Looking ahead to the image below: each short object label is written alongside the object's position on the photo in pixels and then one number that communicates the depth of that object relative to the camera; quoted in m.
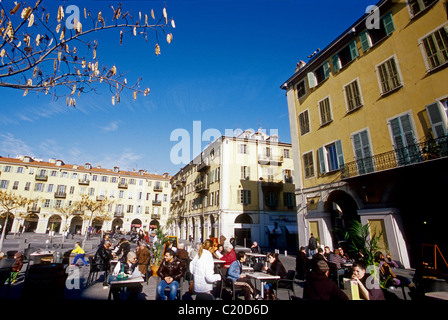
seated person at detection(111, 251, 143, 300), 5.38
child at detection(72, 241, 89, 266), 10.28
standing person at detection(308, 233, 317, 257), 13.58
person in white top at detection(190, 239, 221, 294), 4.90
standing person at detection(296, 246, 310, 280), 8.42
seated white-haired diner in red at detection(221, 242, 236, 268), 7.41
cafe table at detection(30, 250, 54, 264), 10.10
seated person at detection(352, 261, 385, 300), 4.33
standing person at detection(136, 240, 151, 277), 8.70
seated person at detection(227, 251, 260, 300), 6.09
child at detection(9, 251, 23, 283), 7.65
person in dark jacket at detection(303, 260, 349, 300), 3.86
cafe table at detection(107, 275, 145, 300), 5.23
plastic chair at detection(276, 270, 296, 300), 6.55
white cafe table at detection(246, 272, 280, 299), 5.96
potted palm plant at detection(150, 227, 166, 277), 10.39
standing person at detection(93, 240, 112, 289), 8.41
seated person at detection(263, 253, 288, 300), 6.61
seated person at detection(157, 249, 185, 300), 5.25
